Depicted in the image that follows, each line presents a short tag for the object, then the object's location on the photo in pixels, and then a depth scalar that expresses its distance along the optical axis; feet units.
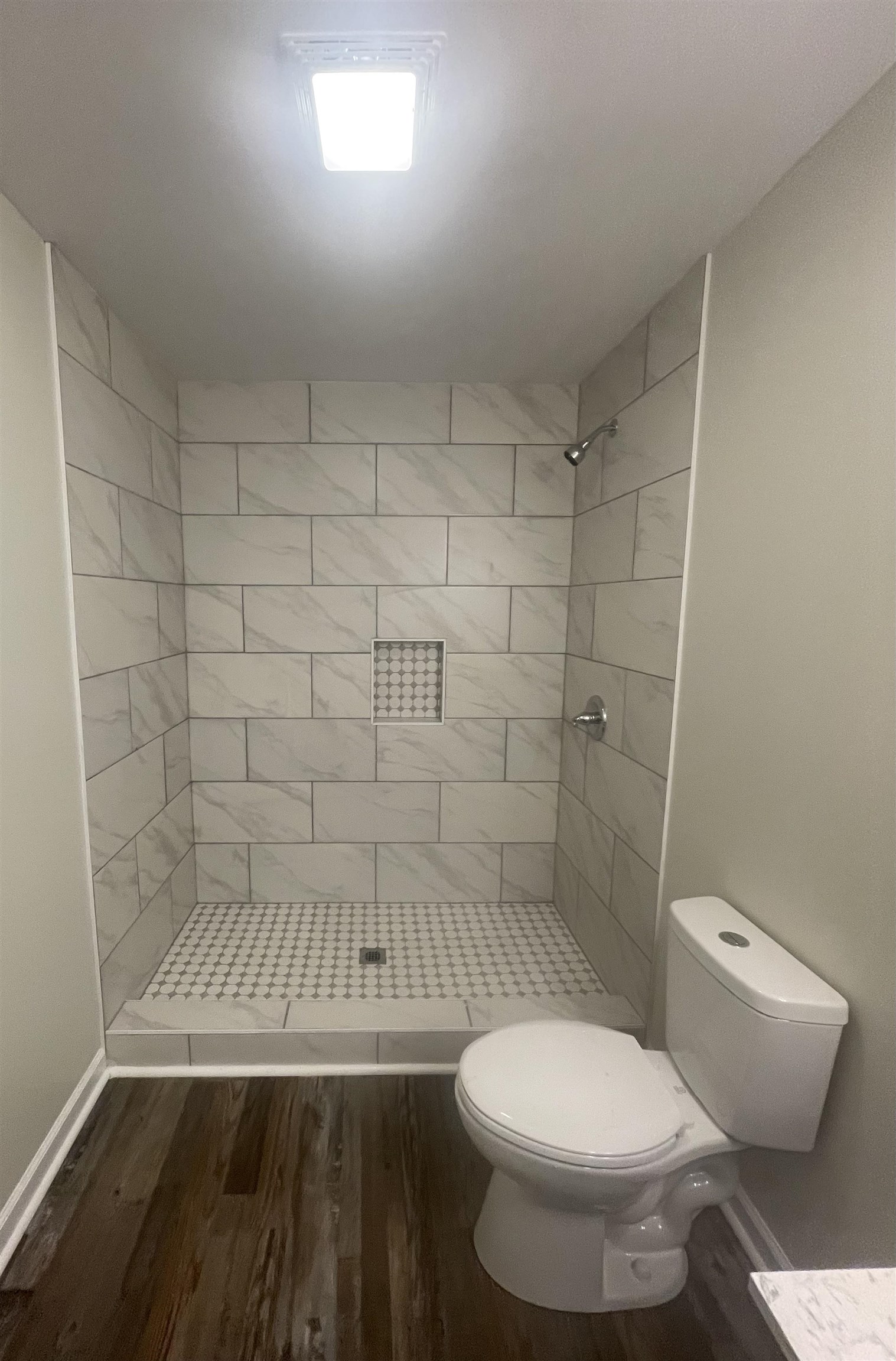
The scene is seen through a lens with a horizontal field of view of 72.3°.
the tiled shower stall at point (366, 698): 5.97
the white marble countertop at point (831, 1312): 1.81
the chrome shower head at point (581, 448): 6.55
